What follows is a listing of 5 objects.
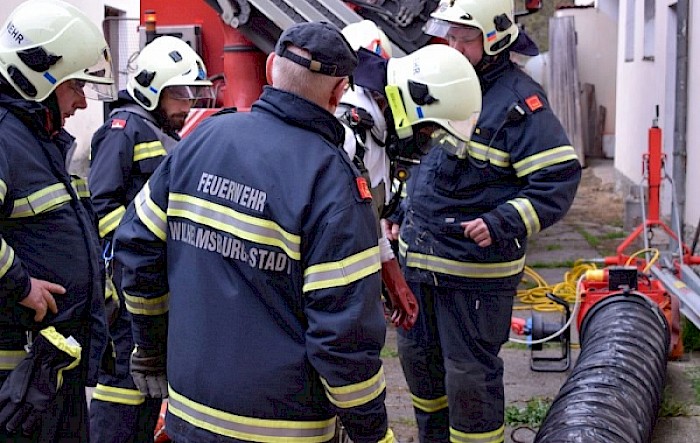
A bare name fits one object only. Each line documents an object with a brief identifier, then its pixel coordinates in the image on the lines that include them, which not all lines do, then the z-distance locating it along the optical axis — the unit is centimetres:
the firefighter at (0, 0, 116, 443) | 345
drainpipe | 896
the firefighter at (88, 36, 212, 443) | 455
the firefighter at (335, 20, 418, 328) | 390
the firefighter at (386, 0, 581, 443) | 432
